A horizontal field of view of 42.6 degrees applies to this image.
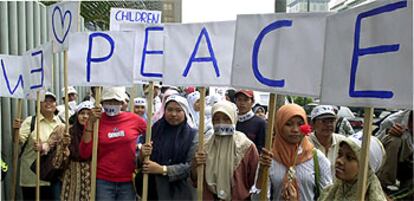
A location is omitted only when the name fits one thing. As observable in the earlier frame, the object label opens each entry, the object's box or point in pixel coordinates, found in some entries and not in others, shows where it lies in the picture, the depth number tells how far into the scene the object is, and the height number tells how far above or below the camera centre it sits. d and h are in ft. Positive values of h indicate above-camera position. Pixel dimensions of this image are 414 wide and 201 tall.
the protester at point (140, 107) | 20.24 -1.84
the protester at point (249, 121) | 15.37 -1.72
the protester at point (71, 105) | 19.88 -2.05
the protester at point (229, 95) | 24.48 -1.56
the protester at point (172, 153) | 13.24 -2.33
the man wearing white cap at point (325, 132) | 13.57 -1.72
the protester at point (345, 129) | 18.78 -2.22
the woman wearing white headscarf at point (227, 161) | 12.34 -2.30
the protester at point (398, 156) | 14.73 -2.49
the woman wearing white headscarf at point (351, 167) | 8.55 -1.63
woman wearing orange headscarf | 10.85 -2.06
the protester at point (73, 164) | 13.93 -2.88
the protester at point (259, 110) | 21.28 -1.93
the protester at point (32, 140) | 16.97 -2.71
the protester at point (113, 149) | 13.84 -2.38
